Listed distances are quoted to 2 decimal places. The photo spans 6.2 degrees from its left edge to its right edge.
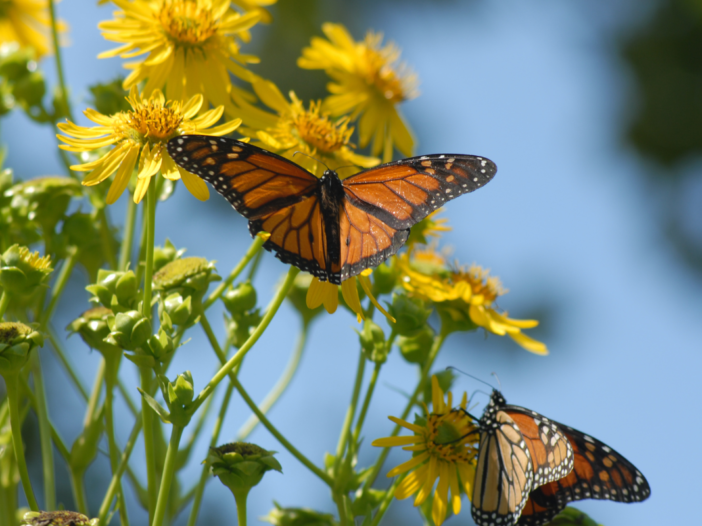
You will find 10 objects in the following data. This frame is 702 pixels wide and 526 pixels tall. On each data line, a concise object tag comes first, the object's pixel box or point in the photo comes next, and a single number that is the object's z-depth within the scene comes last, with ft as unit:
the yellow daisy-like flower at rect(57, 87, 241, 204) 6.32
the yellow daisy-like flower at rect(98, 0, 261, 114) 6.44
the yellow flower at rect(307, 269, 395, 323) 6.33
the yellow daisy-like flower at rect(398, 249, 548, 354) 6.45
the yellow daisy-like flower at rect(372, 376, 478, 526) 6.37
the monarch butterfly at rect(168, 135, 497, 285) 6.33
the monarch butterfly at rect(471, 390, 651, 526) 6.35
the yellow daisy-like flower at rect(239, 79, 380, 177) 6.46
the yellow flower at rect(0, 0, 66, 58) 6.81
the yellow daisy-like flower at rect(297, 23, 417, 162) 6.71
